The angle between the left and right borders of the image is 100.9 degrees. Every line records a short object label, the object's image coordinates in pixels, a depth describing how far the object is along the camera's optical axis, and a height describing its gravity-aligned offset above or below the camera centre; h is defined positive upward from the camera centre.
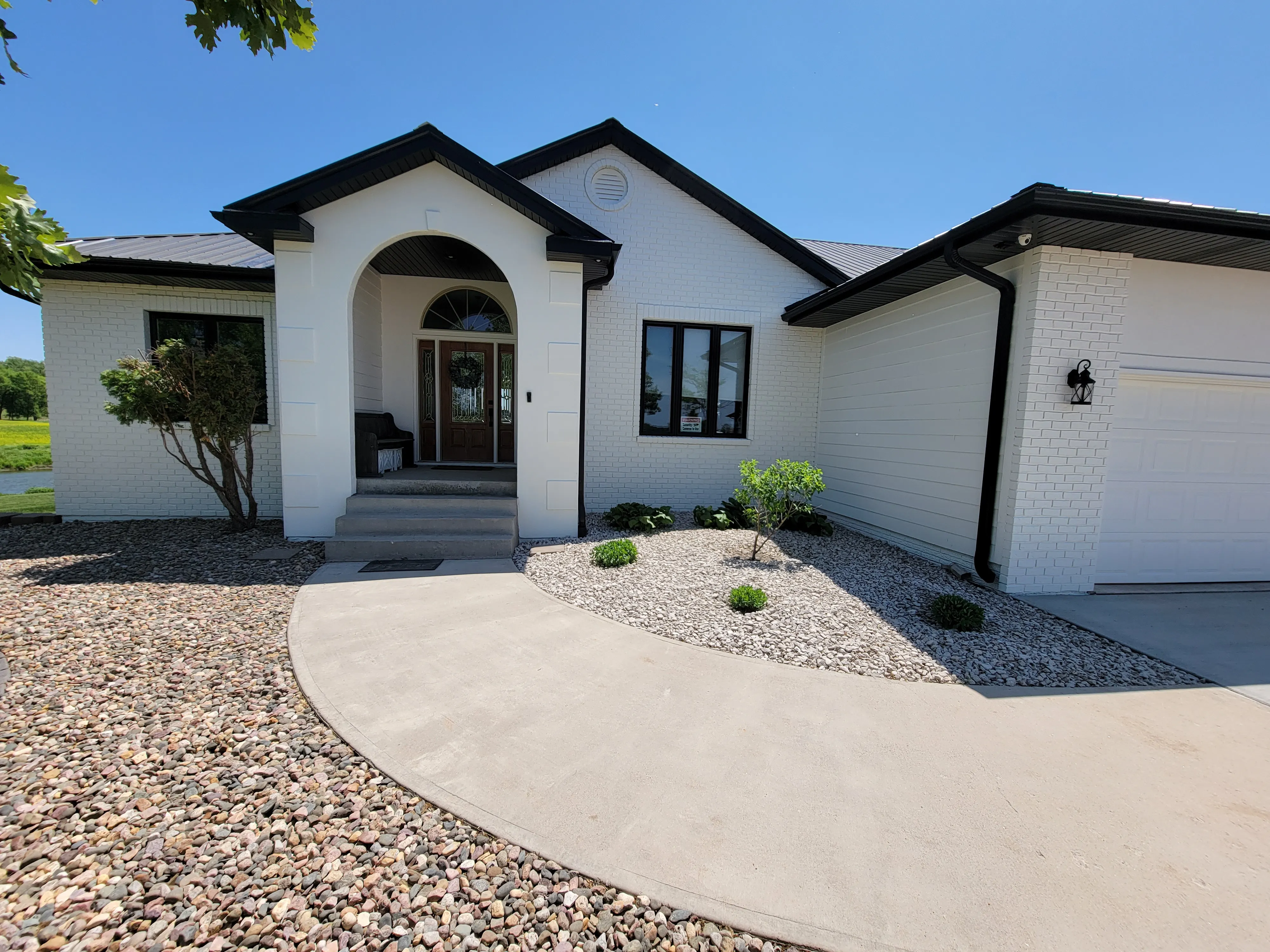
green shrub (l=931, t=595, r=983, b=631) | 4.33 -1.52
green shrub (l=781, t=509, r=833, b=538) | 7.66 -1.43
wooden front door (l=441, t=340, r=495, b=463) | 9.34 +0.27
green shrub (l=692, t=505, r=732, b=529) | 7.83 -1.42
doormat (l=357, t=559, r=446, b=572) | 5.68 -1.66
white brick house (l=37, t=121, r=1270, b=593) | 5.27 +0.94
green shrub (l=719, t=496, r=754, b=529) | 8.04 -1.39
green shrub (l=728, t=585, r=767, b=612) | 4.61 -1.53
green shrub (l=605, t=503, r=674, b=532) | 7.51 -1.39
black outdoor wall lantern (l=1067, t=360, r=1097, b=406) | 5.07 +0.50
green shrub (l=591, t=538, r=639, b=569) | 5.74 -1.46
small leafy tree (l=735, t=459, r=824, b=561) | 6.14 -0.72
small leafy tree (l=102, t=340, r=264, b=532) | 6.25 +0.14
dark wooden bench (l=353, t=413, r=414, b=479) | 7.16 -0.37
